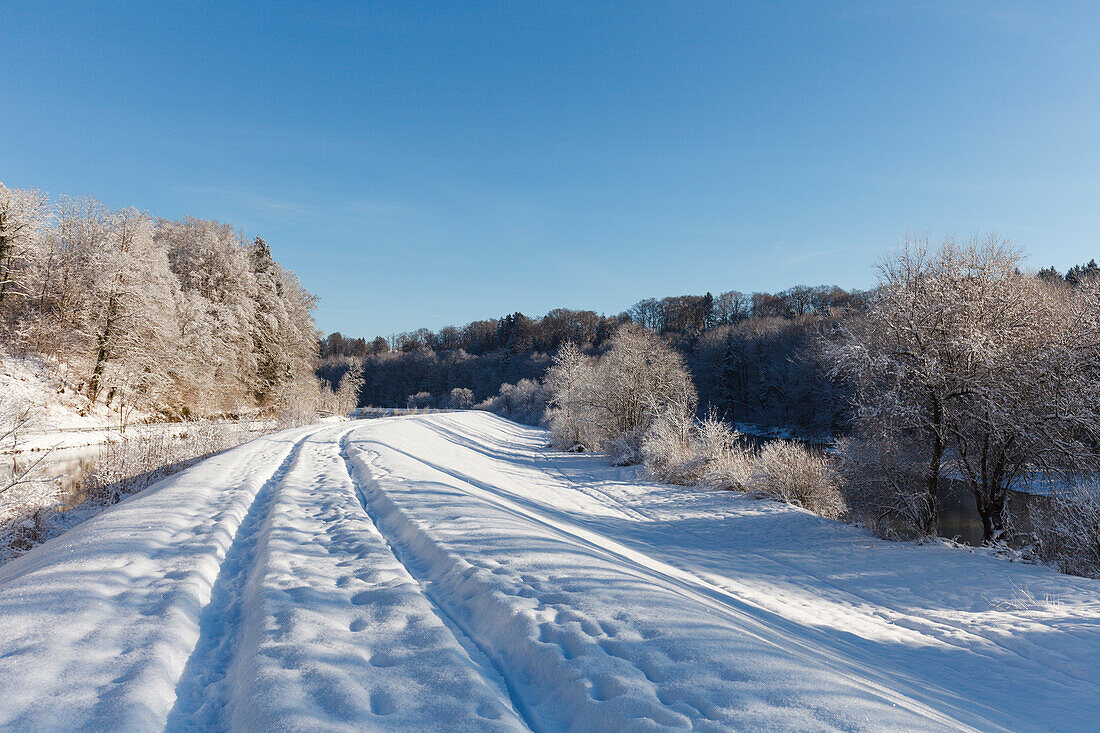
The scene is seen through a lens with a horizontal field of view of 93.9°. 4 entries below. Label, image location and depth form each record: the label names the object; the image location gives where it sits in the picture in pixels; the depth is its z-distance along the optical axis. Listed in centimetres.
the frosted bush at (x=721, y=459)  1605
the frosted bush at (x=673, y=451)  1823
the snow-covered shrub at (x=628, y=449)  2300
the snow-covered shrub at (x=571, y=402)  3055
